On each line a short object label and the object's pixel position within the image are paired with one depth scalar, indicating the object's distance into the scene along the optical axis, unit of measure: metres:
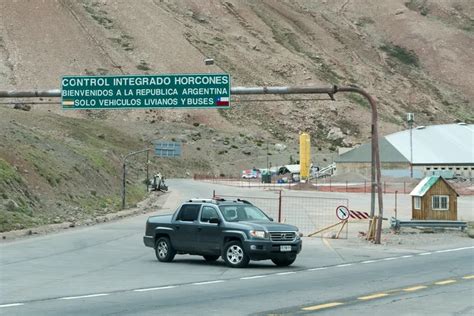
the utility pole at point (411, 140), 94.74
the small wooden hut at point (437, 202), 37.53
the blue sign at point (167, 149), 80.25
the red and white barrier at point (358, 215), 37.12
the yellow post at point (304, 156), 90.44
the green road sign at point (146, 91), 30.41
